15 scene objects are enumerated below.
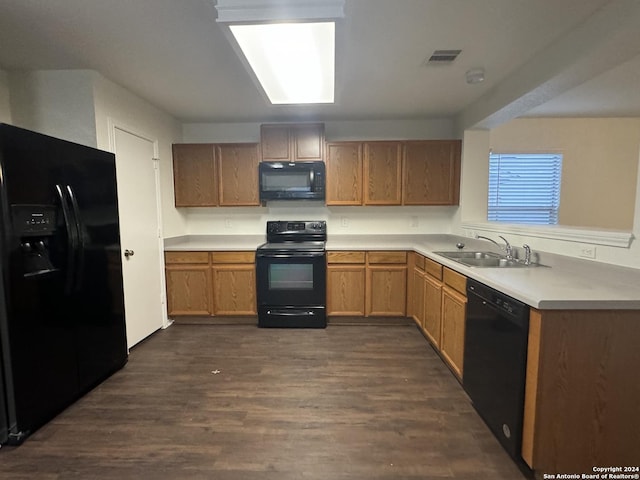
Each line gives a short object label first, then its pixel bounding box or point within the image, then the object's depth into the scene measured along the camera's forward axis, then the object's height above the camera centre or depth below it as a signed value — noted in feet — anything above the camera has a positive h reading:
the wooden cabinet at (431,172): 11.76 +1.58
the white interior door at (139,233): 9.11 -0.57
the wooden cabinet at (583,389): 4.48 -2.58
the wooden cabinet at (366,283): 11.22 -2.51
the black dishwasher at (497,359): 4.88 -2.58
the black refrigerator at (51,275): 5.46 -1.20
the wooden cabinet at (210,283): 11.38 -2.51
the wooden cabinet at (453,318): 7.19 -2.57
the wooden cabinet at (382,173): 11.85 +1.57
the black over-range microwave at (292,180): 11.75 +1.29
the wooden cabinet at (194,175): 12.10 +1.55
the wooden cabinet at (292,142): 11.78 +2.75
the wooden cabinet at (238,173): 12.04 +1.62
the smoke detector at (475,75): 7.77 +3.50
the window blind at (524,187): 13.82 +1.17
